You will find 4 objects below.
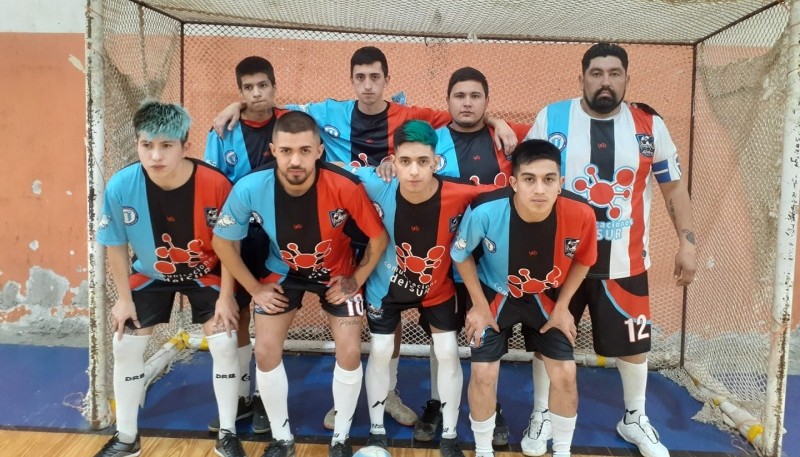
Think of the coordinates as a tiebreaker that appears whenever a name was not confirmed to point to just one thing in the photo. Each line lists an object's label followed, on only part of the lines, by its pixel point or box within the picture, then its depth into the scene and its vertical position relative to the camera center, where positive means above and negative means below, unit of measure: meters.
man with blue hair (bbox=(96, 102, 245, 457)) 2.28 -0.26
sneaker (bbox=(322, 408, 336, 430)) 2.74 -1.11
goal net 2.67 +0.76
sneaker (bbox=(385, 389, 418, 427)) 2.82 -1.09
